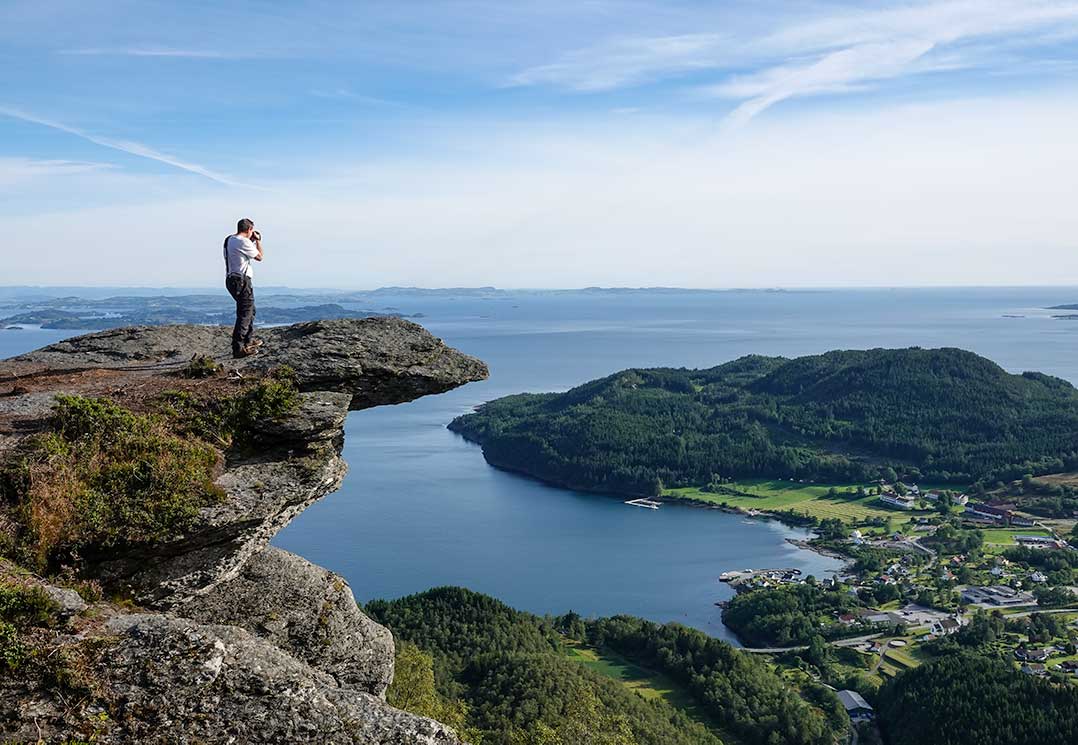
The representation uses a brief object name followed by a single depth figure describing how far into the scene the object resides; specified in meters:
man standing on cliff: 12.16
